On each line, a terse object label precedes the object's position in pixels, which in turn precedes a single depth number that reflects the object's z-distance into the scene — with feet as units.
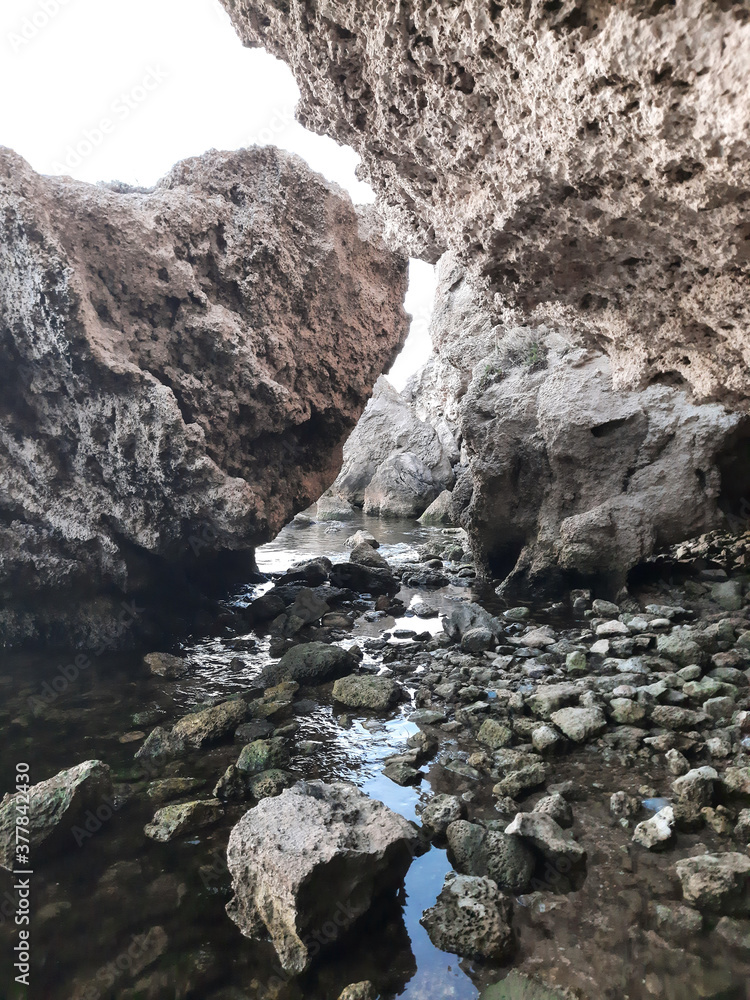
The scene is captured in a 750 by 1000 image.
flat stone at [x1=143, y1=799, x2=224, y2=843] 11.76
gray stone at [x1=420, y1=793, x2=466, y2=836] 11.28
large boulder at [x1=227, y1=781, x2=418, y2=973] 8.86
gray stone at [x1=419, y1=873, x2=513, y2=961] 8.73
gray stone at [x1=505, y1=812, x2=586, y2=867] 10.17
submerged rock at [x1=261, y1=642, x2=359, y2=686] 18.69
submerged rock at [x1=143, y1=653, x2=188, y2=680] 19.94
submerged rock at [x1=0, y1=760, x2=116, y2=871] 11.34
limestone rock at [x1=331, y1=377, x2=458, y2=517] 68.13
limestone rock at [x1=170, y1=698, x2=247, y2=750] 15.14
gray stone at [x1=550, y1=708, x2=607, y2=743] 13.87
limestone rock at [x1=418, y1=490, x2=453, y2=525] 58.70
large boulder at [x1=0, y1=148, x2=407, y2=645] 20.02
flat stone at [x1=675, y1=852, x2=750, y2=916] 8.93
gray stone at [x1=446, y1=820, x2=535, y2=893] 9.89
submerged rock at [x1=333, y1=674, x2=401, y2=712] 16.71
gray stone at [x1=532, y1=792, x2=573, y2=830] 11.12
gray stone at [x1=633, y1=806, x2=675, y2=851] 10.32
